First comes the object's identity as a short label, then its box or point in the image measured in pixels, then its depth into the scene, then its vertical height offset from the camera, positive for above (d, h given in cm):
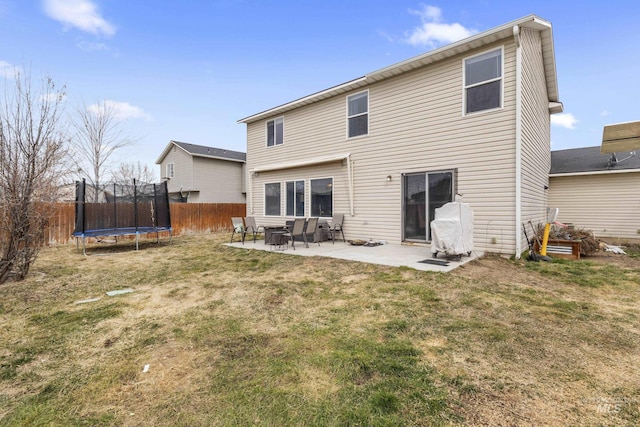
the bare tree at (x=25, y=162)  497 +91
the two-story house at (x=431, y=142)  665 +197
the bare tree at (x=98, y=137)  1711 +464
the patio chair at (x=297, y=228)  812 -46
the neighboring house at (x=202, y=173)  1977 +280
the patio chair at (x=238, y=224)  1038 -42
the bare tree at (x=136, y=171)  2647 +403
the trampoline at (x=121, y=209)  895 +13
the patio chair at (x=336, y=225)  960 -45
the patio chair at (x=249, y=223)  943 -37
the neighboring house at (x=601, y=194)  962 +56
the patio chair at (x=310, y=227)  849 -47
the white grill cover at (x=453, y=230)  615 -41
